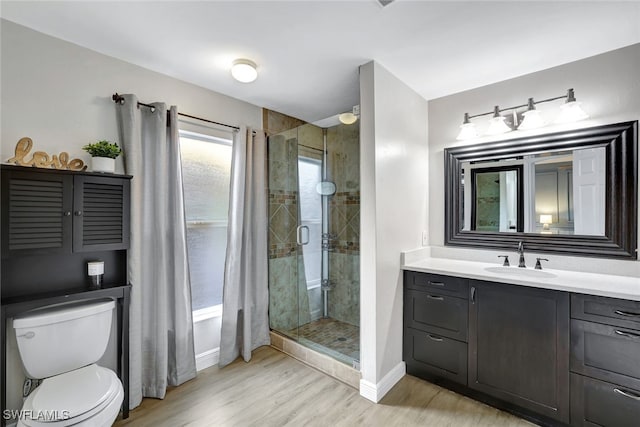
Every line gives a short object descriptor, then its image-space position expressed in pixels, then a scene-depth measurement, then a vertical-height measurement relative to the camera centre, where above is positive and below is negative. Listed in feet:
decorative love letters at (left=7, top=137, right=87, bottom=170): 5.31 +1.04
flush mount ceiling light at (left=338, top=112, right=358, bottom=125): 8.80 +2.96
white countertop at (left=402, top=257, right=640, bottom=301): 5.46 -1.43
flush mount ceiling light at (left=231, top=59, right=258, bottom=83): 6.91 +3.38
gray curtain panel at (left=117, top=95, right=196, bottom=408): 6.63 -1.06
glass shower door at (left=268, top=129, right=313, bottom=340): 9.96 -0.90
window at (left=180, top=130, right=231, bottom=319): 8.45 +0.12
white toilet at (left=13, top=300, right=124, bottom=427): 4.50 -2.84
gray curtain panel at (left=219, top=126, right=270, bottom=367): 8.68 -1.31
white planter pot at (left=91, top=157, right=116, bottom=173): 5.97 +1.00
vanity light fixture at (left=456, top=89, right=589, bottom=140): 6.75 +2.36
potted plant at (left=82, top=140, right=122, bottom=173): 5.98 +1.22
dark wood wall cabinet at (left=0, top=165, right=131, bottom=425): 5.10 -0.47
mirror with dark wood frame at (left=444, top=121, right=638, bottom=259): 6.48 +0.49
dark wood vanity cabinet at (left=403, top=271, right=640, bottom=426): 5.35 -2.89
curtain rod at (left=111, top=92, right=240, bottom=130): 6.63 +2.61
